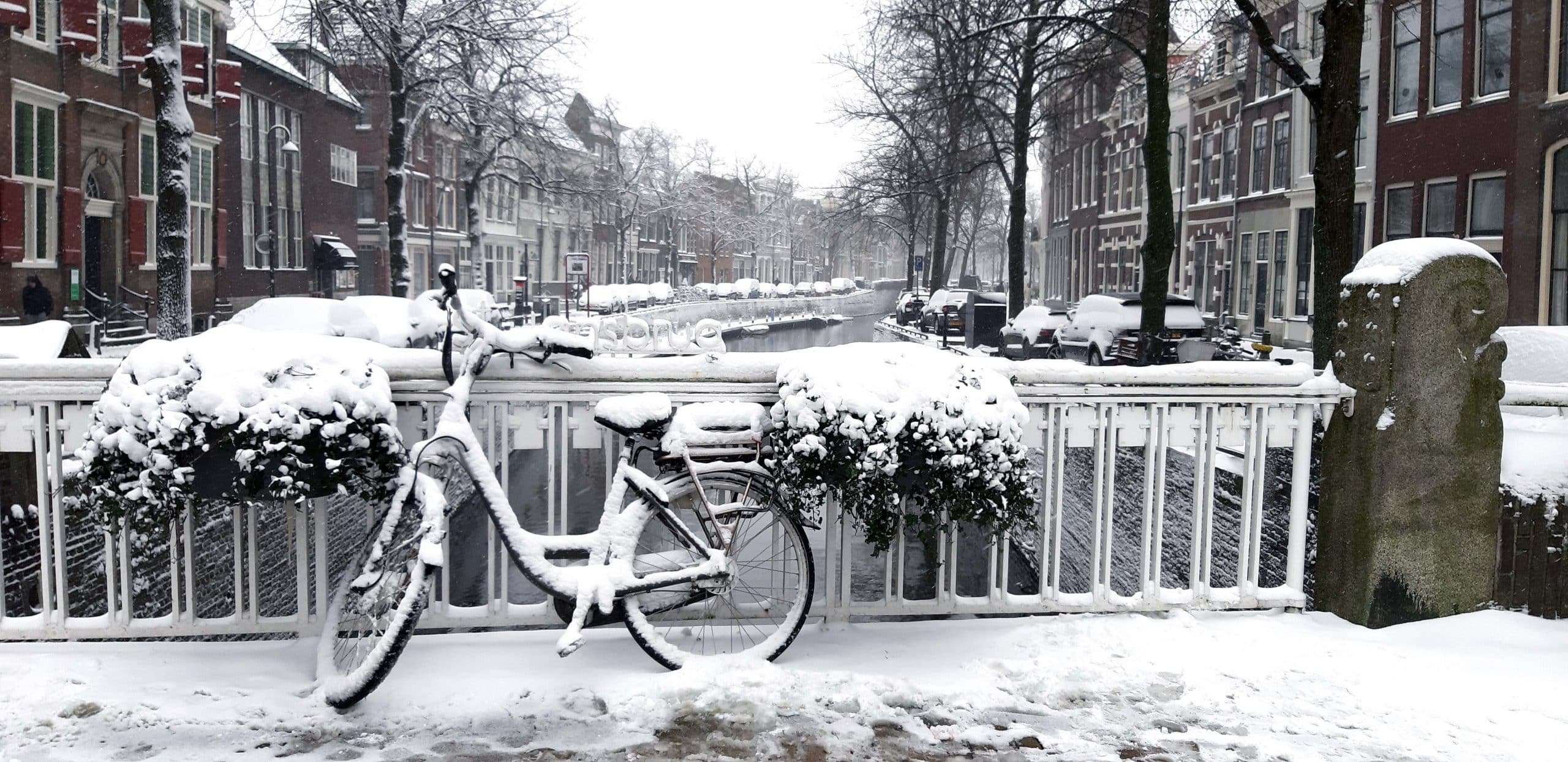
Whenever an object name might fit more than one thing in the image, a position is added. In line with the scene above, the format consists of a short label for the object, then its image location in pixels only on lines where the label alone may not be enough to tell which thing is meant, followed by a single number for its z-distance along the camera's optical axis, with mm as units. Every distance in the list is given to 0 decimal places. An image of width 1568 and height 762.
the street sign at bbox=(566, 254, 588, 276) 40250
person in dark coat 24438
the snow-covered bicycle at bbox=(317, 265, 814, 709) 4164
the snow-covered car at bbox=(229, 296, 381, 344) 16906
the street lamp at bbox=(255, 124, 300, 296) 30156
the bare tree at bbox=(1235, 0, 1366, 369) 9938
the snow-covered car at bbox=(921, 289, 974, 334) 35956
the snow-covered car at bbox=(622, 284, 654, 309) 57344
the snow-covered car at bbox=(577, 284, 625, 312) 52781
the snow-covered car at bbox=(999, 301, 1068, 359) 25703
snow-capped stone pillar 5082
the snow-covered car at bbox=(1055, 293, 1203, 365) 22094
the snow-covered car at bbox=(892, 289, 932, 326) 48000
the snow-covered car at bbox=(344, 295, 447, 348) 18516
